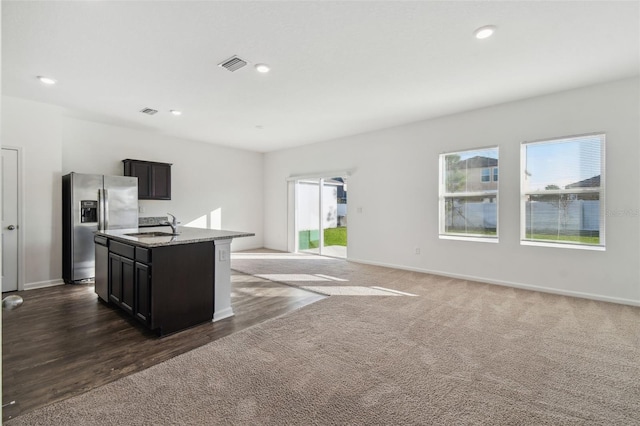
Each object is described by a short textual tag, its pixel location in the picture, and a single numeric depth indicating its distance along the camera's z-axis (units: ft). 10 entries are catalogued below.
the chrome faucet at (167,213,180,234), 12.34
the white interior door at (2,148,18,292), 14.79
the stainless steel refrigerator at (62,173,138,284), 16.07
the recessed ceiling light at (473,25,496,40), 9.60
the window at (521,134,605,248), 13.96
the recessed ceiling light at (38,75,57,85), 12.59
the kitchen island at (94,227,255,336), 10.14
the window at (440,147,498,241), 16.71
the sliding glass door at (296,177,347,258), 24.49
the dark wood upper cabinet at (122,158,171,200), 19.45
